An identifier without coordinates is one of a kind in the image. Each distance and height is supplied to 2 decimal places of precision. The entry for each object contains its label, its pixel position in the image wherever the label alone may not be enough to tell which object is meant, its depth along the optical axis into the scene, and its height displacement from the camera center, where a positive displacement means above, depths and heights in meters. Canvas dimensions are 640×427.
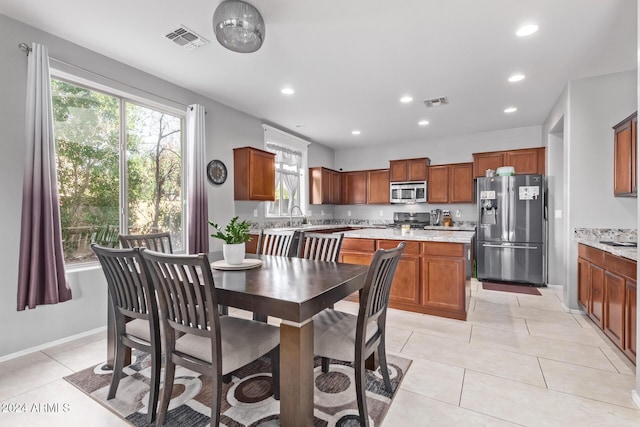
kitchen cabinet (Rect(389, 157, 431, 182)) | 6.30 +0.89
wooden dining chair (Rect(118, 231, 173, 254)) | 2.44 -0.24
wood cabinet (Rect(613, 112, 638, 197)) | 2.73 +0.51
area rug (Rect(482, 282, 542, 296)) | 4.43 -1.18
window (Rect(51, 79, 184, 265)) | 2.85 +0.47
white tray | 2.12 -0.38
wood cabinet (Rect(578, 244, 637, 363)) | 2.23 -0.71
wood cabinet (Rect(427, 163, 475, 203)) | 5.89 +0.55
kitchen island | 3.27 -0.67
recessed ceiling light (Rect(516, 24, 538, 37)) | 2.49 +1.50
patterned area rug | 1.72 -1.16
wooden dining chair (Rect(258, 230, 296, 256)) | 3.01 -0.32
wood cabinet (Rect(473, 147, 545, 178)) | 5.28 +0.90
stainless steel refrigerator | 4.79 -0.30
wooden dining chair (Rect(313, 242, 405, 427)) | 1.60 -0.71
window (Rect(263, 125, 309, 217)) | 5.54 +0.82
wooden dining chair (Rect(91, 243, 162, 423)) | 1.68 -0.57
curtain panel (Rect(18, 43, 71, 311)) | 2.43 +0.08
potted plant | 2.16 -0.22
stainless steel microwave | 6.30 +0.40
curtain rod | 2.47 +1.34
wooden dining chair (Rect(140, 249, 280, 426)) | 1.46 -0.59
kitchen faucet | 5.89 -0.07
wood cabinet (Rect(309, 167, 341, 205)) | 6.45 +0.56
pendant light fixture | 2.12 +1.33
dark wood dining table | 1.40 -0.47
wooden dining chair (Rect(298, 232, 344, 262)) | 2.68 -0.31
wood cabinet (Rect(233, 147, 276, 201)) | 4.41 +0.56
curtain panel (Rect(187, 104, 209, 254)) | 3.74 +0.38
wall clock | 4.11 +0.55
